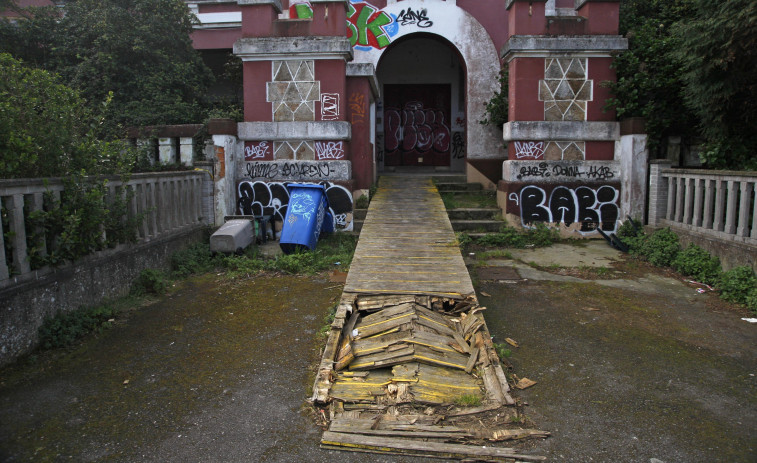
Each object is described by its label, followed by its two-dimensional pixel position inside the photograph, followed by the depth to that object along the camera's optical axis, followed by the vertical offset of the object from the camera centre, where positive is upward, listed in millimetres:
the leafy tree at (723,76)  7035 +1329
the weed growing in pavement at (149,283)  6825 -1518
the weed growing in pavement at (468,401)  3891 -1735
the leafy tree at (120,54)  12195 +2727
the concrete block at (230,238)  8484 -1163
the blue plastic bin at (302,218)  8734 -866
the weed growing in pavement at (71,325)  5047 -1605
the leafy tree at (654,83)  9578 +1519
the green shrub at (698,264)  7359 -1424
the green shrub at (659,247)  8318 -1337
